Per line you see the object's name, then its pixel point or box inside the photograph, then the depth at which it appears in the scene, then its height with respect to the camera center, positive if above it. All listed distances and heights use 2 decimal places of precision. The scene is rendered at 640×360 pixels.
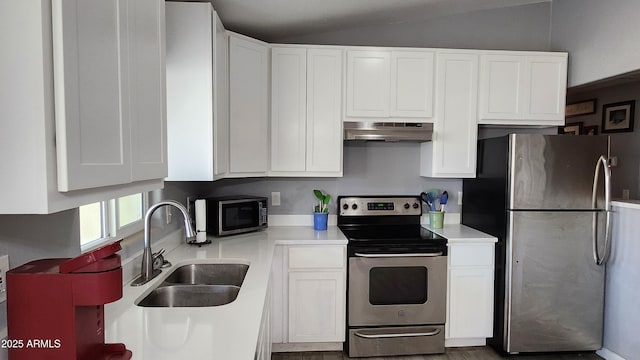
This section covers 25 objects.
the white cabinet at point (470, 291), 2.63 -0.91
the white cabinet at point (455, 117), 2.76 +0.36
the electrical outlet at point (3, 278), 0.88 -0.28
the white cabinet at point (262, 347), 1.38 -0.79
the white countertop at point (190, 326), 1.07 -0.54
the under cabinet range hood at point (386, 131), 2.70 +0.24
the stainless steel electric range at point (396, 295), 2.54 -0.92
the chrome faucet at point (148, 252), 1.52 -0.41
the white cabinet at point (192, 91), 2.04 +0.40
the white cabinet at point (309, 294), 2.56 -0.91
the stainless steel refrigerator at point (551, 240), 2.48 -0.51
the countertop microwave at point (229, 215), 2.41 -0.37
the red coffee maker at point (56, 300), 0.78 -0.30
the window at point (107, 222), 1.51 -0.27
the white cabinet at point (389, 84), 2.72 +0.59
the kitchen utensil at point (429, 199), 3.04 -0.29
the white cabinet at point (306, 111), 2.69 +0.38
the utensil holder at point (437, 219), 2.96 -0.44
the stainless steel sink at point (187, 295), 1.63 -0.60
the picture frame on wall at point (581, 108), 3.79 +0.61
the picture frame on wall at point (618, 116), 3.35 +0.46
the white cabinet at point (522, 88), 2.78 +0.58
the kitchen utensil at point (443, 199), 3.05 -0.29
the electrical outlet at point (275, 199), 3.06 -0.30
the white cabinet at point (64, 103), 0.66 +0.11
